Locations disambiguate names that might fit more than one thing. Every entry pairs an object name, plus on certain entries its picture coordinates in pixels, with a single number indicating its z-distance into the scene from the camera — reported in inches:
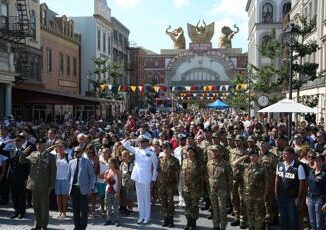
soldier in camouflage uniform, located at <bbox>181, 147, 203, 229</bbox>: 396.5
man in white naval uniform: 420.5
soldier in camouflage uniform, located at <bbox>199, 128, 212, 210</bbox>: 456.4
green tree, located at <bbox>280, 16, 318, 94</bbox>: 805.9
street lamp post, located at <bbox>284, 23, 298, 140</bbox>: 634.2
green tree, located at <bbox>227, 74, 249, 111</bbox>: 1819.6
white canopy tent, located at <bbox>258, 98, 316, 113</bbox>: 591.2
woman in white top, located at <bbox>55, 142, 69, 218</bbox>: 445.7
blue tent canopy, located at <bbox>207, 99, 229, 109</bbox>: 1749.1
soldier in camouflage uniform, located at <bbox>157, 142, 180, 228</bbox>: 414.0
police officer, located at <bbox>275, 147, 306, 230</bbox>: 344.2
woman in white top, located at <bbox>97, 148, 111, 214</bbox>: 447.5
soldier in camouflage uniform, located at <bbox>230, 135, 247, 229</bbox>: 404.5
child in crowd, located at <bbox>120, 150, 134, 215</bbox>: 460.8
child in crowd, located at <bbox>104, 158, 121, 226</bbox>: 420.5
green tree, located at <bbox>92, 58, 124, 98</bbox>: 1875.0
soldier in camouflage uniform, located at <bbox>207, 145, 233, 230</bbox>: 378.0
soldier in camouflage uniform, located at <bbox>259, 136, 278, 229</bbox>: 385.7
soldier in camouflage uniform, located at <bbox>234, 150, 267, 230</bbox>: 369.1
